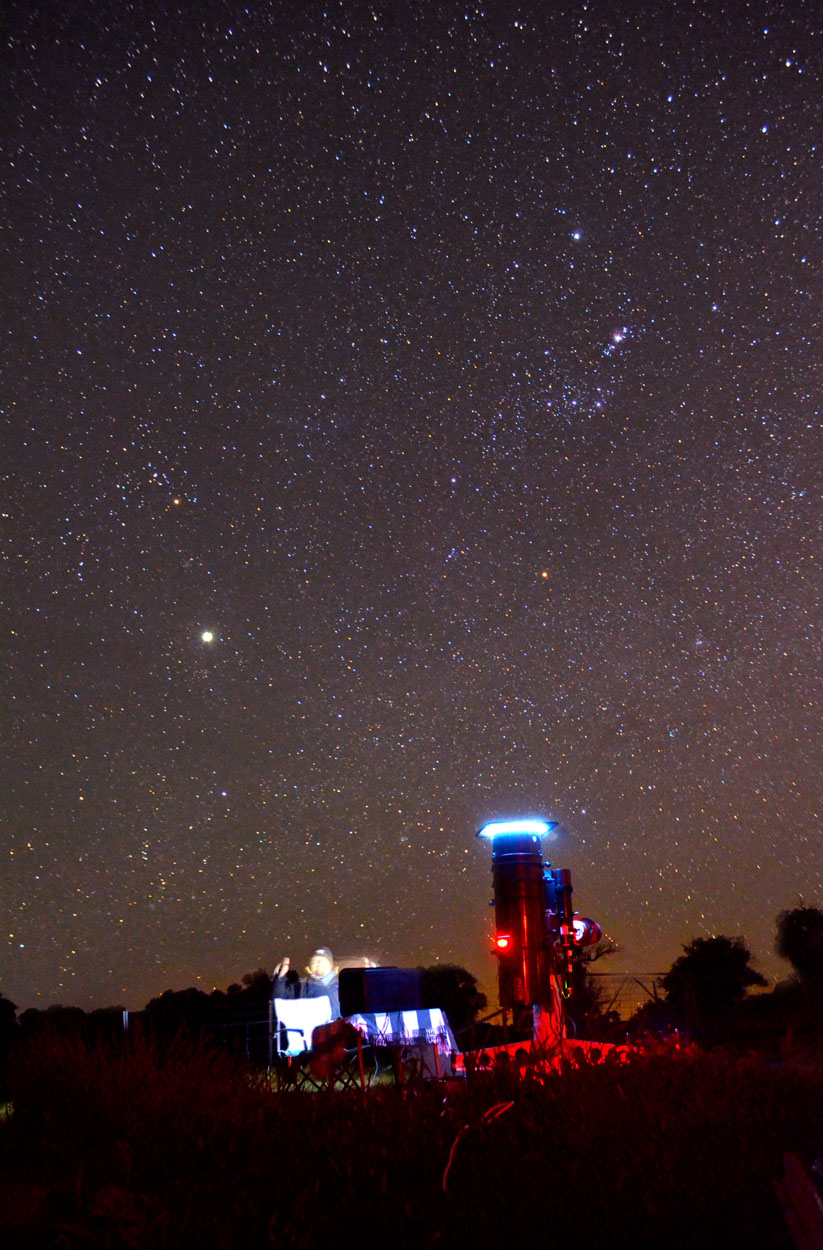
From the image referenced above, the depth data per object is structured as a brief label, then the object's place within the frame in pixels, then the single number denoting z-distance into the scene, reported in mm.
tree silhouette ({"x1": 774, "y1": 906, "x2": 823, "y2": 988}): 30359
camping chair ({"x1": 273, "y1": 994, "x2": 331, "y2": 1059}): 13000
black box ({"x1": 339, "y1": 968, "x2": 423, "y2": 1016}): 12031
